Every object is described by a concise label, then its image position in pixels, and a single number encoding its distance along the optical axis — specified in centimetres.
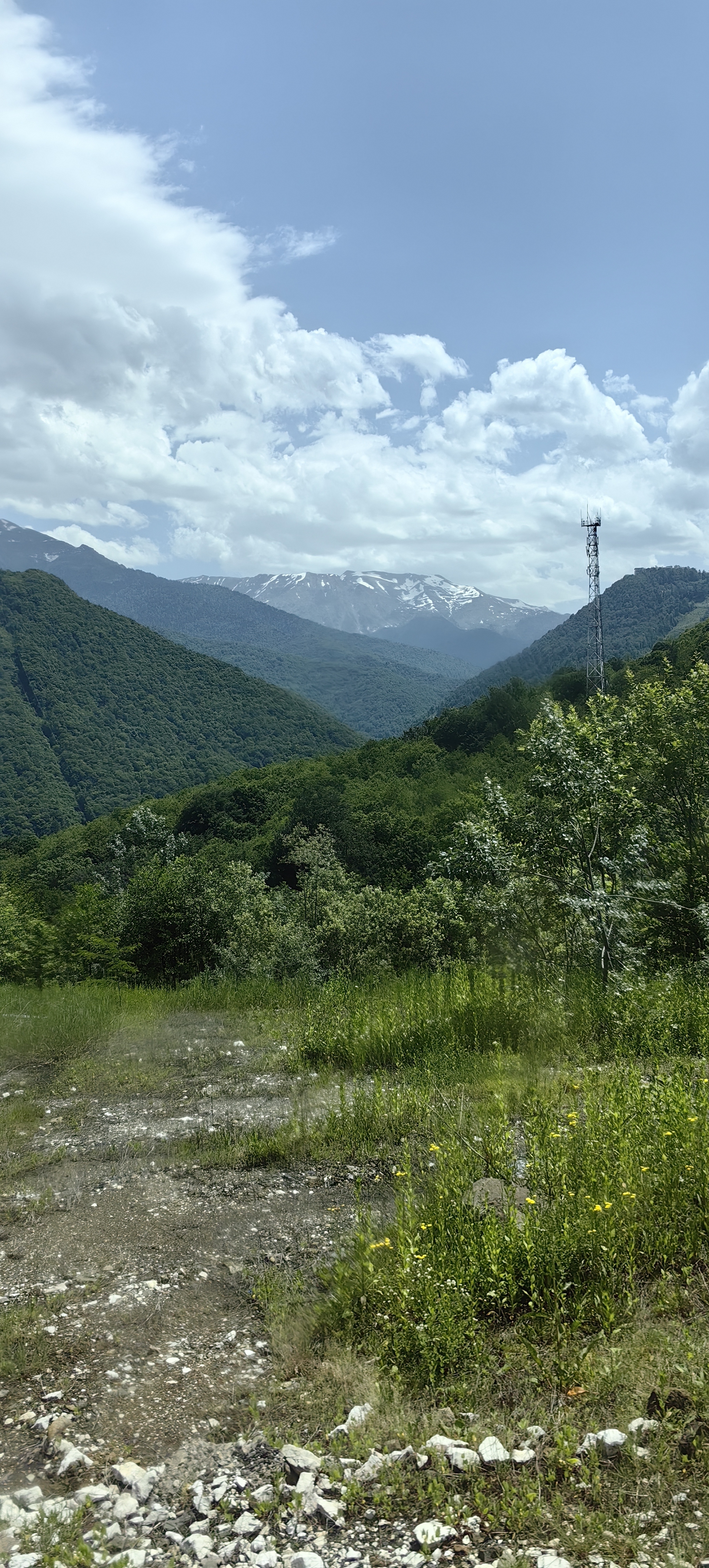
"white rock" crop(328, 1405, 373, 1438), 331
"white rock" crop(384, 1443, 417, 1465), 309
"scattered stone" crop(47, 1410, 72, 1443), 341
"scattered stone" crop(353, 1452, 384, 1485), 308
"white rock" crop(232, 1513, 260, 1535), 290
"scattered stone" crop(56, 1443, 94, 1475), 322
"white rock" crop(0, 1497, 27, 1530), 293
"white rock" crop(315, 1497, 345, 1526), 292
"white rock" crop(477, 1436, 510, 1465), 299
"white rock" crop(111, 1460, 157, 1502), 308
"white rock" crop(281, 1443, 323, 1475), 312
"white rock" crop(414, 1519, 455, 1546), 272
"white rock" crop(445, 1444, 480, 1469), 301
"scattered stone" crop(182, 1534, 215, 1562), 282
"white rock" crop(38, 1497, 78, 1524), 297
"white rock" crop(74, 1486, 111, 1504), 306
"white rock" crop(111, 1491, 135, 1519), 299
